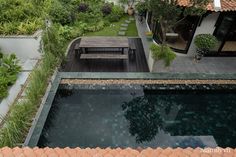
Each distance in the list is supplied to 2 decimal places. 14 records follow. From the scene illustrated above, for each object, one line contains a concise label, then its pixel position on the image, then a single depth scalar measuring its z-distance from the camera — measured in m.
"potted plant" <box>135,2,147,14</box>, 18.41
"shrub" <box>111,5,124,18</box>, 19.36
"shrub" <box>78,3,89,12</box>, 19.27
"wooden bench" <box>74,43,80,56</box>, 13.71
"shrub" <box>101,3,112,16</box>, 19.36
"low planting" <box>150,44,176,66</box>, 11.91
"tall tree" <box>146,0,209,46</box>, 10.41
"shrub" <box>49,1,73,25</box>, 17.06
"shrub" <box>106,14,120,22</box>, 18.85
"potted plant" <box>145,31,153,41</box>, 16.03
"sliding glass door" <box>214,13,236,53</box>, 13.06
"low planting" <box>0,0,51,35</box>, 13.40
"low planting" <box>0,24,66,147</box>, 7.98
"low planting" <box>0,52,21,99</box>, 10.84
